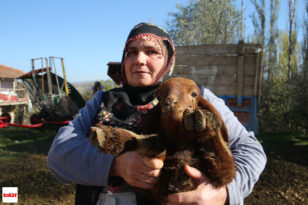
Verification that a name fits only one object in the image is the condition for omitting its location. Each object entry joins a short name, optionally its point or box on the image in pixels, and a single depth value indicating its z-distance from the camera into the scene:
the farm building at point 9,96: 14.59
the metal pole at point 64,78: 10.96
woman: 1.18
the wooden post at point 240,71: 5.36
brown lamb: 1.03
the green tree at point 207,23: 11.53
